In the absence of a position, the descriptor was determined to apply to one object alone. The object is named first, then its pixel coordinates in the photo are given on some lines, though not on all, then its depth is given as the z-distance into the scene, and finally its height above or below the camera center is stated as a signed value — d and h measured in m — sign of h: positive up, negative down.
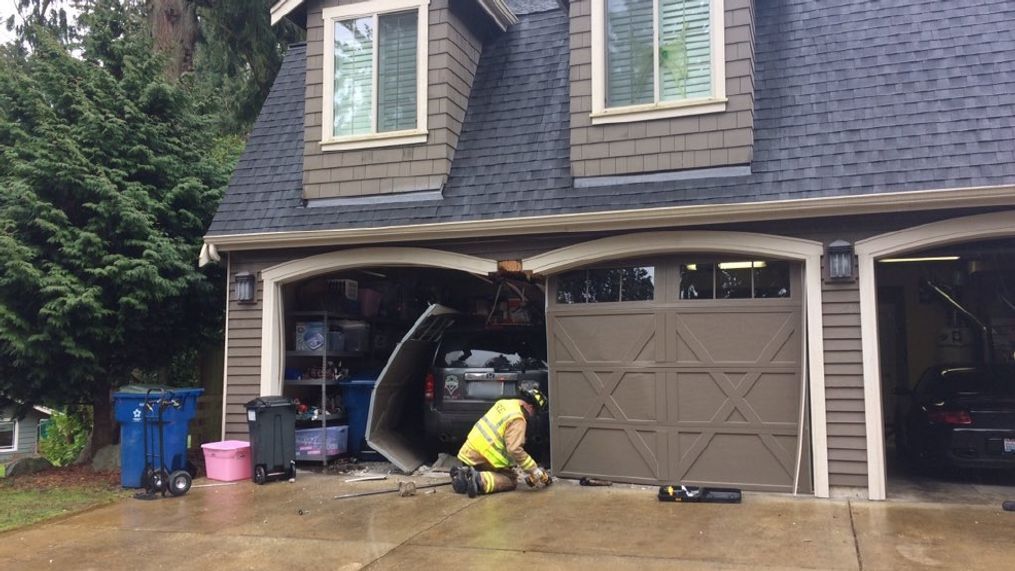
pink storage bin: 8.32 -1.25
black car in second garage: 7.29 -0.76
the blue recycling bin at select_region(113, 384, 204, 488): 7.86 -0.88
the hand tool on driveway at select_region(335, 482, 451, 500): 7.33 -1.37
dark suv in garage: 8.23 -0.38
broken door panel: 8.56 -0.59
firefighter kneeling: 7.26 -1.05
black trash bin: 8.13 -0.99
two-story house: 7.00 +1.38
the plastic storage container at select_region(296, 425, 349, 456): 8.91 -1.12
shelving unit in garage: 8.93 -0.42
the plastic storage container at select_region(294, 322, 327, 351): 9.16 +0.06
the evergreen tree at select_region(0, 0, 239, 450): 8.48 +1.38
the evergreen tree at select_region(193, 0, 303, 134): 15.45 +5.84
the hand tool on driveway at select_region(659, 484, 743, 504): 6.80 -1.33
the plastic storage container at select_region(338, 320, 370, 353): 9.57 +0.07
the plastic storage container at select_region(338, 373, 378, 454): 9.30 -0.77
